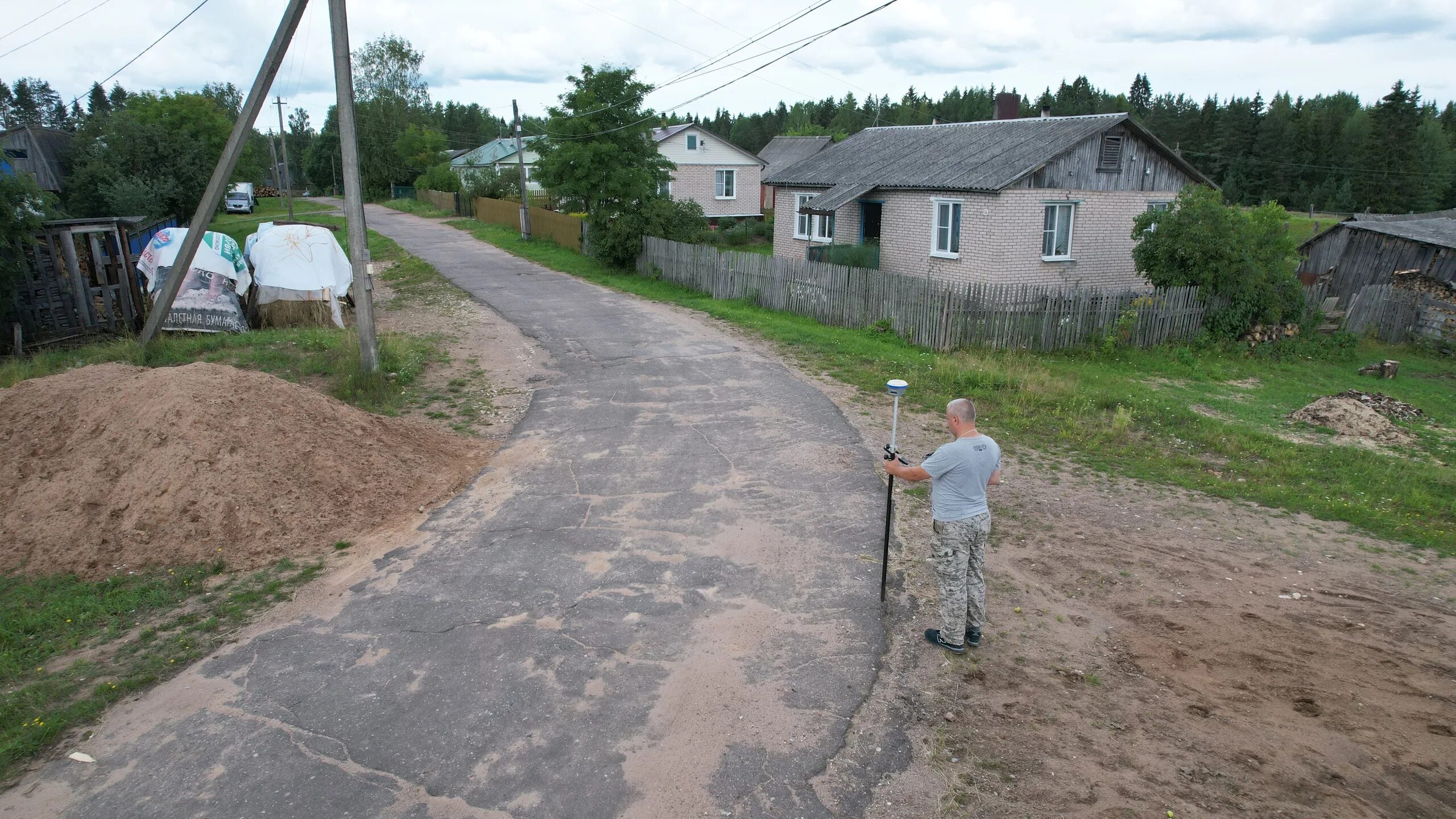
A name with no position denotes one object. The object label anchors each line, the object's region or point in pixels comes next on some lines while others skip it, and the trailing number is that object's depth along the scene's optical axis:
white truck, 50.41
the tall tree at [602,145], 24.56
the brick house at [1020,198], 19.17
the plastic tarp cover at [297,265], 15.76
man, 5.45
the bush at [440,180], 54.09
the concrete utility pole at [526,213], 33.41
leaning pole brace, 10.79
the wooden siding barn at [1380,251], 21.09
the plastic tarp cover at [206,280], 14.54
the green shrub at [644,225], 23.77
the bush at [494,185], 42.97
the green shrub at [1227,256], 16.66
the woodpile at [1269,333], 17.31
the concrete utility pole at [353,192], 10.59
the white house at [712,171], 39.94
